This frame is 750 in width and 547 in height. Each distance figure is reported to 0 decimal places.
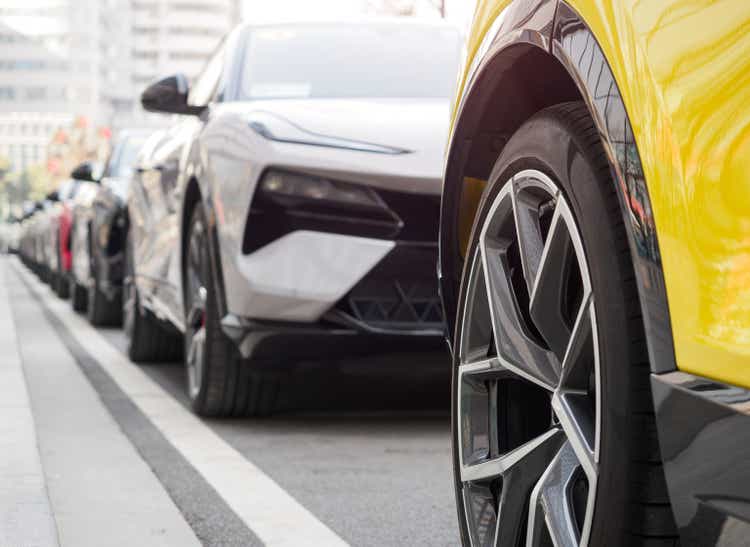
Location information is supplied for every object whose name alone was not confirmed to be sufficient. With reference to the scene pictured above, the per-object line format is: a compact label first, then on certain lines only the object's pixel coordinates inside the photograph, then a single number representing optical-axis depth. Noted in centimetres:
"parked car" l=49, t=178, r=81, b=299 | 1605
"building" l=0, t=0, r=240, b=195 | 15862
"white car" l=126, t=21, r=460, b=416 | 487
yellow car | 171
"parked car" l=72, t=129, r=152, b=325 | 1041
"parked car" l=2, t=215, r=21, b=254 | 7850
